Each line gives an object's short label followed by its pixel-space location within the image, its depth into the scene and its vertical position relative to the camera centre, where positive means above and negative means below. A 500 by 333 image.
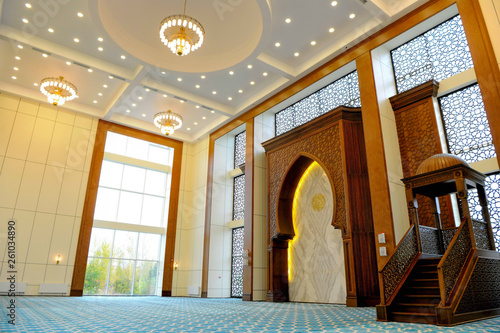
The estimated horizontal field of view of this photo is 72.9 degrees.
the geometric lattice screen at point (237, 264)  12.86 +0.49
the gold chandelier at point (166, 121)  12.30 +5.43
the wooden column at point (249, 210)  10.77 +2.16
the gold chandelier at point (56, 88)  10.59 +5.66
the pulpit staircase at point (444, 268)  4.46 +0.14
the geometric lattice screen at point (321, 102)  9.95 +5.35
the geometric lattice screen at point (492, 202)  6.51 +1.42
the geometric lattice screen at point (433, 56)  7.68 +5.10
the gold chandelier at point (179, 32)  7.64 +5.40
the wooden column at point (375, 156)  7.39 +2.69
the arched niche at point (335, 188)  7.86 +2.31
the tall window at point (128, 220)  12.87 +2.22
